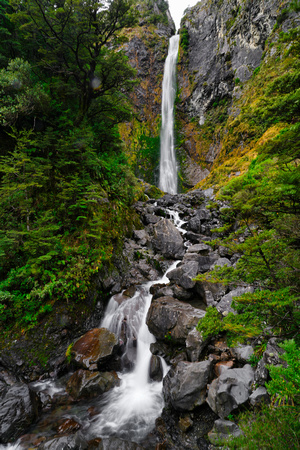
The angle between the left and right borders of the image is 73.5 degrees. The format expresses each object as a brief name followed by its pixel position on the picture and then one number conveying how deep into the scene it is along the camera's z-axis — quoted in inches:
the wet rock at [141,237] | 441.3
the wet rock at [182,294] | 301.9
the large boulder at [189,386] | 169.2
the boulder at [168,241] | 428.5
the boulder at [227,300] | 222.3
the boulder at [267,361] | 135.5
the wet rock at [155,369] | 229.3
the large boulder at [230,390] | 143.3
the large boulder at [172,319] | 232.4
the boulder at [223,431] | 130.8
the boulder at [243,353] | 166.1
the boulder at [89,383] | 209.0
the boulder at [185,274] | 308.3
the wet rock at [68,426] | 175.2
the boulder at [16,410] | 170.1
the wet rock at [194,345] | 199.3
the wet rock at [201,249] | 399.6
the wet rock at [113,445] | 151.5
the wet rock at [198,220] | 542.7
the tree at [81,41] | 309.0
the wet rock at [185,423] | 164.0
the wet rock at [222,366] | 169.0
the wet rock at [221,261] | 311.7
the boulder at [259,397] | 128.5
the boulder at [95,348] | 227.1
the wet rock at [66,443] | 148.2
